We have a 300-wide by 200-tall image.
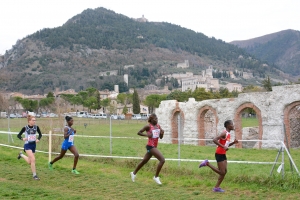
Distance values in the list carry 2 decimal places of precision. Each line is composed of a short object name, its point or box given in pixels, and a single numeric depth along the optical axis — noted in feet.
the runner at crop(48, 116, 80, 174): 32.89
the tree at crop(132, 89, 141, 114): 256.97
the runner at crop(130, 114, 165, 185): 28.02
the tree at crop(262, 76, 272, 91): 222.81
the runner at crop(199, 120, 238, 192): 26.06
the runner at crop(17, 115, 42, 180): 30.73
